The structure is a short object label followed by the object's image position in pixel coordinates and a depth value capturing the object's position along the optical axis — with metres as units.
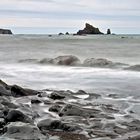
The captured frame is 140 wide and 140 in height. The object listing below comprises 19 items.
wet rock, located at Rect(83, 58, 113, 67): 28.62
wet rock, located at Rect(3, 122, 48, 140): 8.68
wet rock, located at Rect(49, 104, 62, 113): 12.39
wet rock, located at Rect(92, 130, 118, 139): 9.70
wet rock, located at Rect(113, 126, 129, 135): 10.05
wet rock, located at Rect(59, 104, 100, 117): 11.77
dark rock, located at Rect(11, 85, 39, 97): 15.01
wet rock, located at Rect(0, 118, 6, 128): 9.71
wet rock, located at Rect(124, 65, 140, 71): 25.11
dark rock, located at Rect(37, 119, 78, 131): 10.23
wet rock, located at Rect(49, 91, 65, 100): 14.49
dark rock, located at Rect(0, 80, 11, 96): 14.46
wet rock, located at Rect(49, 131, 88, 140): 9.47
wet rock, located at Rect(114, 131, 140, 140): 8.53
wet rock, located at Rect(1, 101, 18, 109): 12.04
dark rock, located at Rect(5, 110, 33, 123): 10.18
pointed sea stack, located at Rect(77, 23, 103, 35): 125.38
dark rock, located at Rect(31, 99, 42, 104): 13.71
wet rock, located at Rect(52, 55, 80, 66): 30.09
